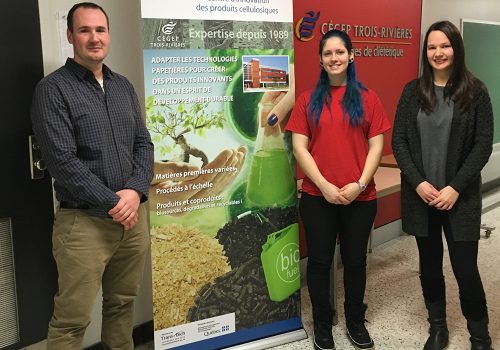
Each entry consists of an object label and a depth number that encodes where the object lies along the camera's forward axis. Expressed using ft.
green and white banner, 7.20
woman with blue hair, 7.52
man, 5.71
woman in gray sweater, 7.05
